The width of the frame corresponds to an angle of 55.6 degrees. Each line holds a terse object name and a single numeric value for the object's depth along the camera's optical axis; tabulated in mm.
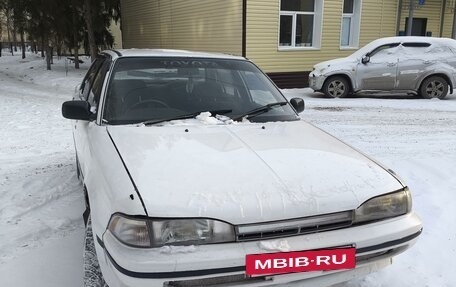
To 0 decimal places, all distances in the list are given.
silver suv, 12000
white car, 2064
